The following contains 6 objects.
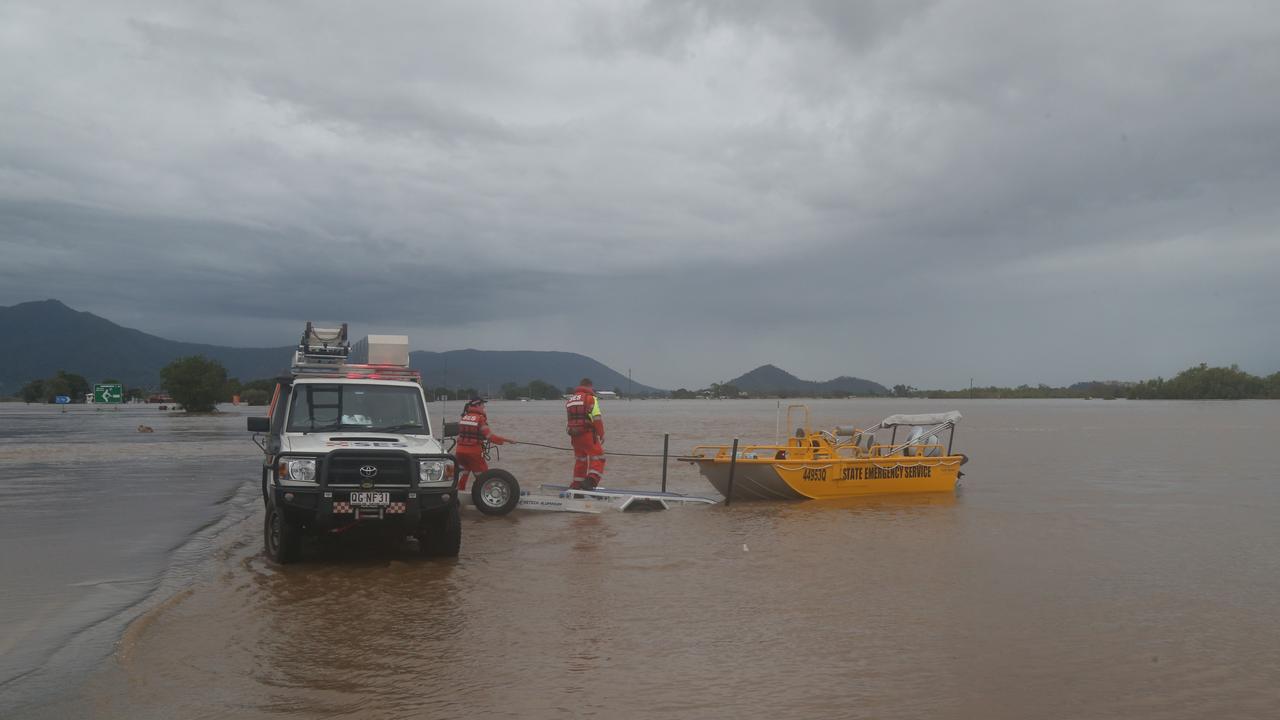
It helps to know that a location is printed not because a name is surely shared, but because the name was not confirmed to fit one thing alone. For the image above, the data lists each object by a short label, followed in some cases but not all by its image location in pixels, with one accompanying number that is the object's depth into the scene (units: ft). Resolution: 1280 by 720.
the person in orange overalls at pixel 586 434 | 48.29
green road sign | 368.68
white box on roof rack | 37.27
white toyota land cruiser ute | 30.01
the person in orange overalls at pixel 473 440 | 45.57
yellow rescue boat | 53.36
